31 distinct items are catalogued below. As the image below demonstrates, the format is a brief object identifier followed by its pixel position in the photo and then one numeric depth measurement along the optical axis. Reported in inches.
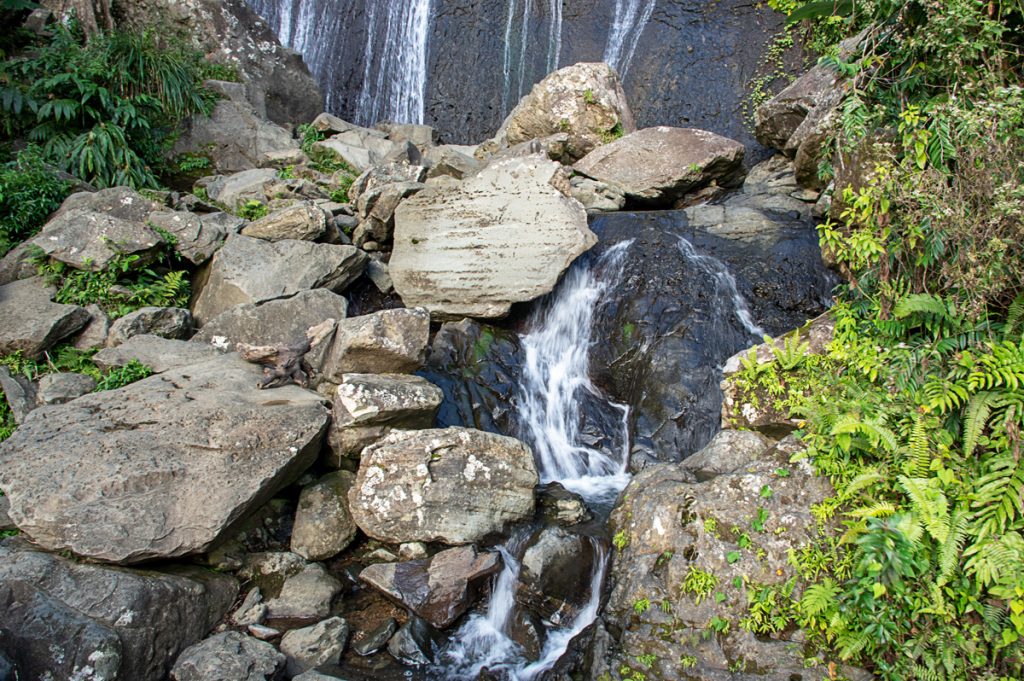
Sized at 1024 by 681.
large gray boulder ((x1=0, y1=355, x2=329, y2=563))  175.2
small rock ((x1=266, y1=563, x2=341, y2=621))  185.9
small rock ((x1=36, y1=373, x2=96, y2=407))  233.1
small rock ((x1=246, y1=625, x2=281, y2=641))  178.4
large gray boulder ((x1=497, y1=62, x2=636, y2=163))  448.8
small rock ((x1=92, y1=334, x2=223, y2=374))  250.4
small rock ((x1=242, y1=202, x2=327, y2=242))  322.7
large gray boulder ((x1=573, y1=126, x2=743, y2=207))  382.3
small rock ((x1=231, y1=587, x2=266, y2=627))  181.9
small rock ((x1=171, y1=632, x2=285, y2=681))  161.5
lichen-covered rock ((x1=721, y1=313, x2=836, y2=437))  201.0
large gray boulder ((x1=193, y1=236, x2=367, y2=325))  294.0
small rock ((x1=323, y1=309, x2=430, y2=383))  236.2
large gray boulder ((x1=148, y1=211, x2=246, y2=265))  310.0
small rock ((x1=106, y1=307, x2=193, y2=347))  264.7
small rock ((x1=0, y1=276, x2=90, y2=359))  251.8
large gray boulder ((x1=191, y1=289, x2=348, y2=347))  266.7
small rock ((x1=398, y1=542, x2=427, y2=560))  199.6
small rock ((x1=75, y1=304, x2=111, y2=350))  266.4
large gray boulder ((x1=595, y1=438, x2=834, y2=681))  156.6
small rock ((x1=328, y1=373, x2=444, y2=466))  214.2
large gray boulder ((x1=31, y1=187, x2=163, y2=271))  285.7
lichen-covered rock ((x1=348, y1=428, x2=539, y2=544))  203.2
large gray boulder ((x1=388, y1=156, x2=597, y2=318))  305.1
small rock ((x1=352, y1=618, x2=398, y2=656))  177.0
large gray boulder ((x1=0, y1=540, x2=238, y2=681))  155.7
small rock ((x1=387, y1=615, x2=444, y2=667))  175.6
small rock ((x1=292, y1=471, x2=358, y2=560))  203.8
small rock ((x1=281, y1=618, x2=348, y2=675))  170.7
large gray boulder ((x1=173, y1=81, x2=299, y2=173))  433.7
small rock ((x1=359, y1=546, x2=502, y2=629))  185.2
